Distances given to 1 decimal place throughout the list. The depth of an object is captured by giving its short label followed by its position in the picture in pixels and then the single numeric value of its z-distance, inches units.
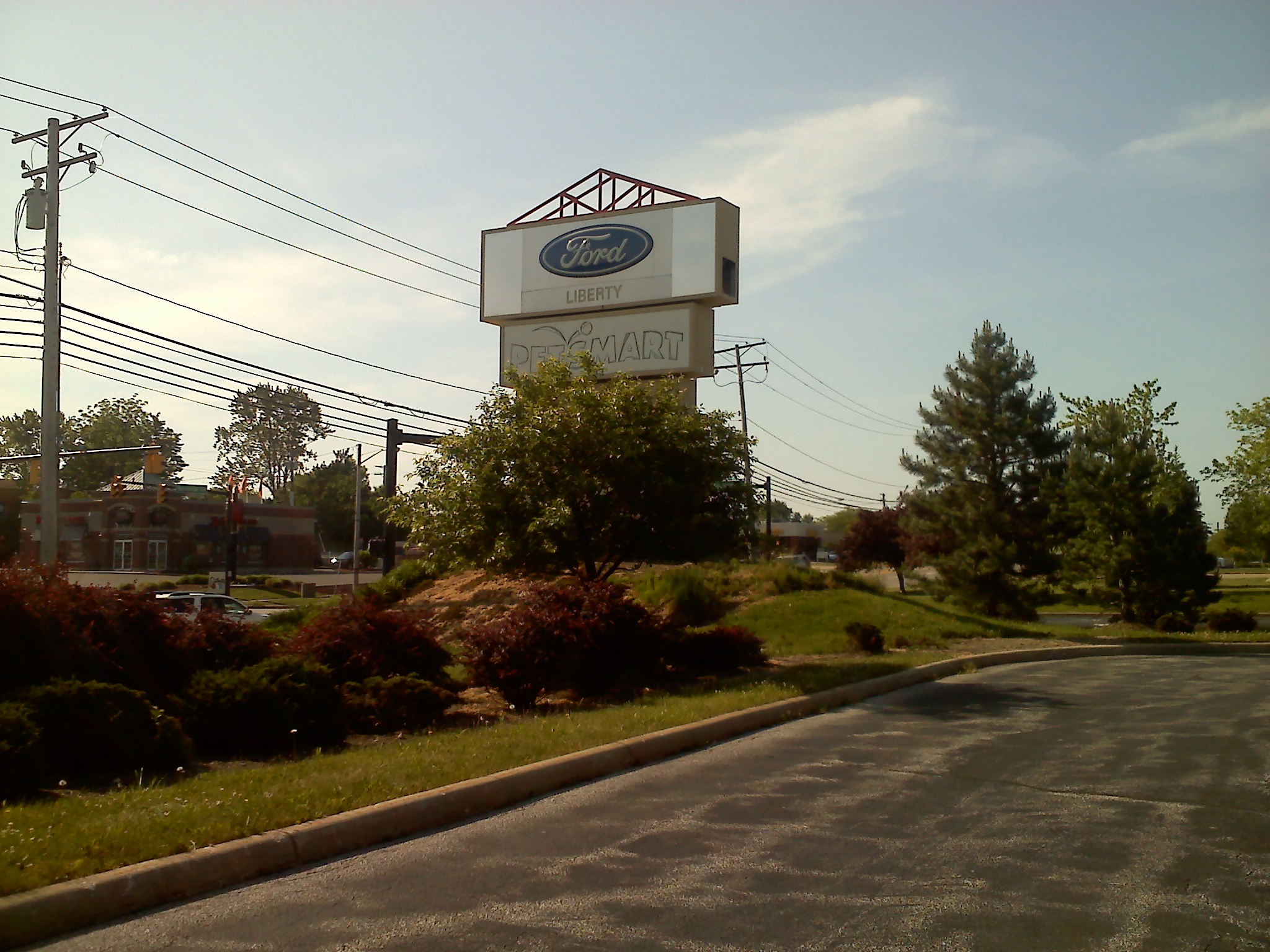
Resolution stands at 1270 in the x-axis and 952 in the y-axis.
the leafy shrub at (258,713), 392.2
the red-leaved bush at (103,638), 388.8
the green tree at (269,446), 4645.7
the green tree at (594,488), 629.3
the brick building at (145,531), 2908.5
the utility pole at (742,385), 2127.0
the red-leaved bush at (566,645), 533.6
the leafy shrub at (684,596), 1011.9
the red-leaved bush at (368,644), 508.7
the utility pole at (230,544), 2066.9
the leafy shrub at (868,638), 768.9
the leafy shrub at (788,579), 1089.4
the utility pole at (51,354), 968.3
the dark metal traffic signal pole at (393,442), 1362.0
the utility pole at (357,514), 2145.4
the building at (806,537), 4033.0
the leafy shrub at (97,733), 331.6
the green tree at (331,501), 4355.3
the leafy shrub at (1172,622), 1135.6
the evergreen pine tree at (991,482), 1321.4
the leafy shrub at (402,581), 1242.0
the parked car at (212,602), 1387.8
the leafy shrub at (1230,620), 1139.9
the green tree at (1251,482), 1716.3
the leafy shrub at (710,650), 647.1
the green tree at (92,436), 3892.7
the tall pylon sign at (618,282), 1264.8
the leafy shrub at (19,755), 295.7
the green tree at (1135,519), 1164.5
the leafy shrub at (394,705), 446.6
